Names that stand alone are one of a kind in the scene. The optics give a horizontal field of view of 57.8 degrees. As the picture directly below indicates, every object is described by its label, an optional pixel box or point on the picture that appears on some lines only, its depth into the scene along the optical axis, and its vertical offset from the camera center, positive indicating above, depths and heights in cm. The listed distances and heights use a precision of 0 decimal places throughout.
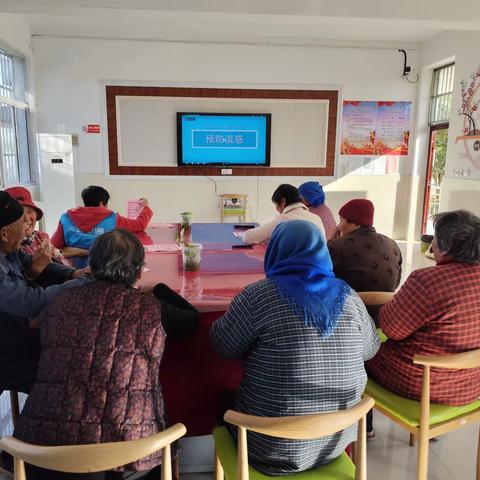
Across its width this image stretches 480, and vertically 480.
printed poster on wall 679 +58
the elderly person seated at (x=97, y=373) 117 -57
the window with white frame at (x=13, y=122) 545 +48
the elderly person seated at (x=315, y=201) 374 -32
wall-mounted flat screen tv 657 +35
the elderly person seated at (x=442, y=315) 152 -52
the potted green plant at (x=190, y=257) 220 -48
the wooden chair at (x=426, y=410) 140 -88
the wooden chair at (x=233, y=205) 671 -66
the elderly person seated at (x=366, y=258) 221 -47
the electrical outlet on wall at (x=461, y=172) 549 -7
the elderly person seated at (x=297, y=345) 124 -53
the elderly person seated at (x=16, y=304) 149 -50
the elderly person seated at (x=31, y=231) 218 -36
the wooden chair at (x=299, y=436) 103 -72
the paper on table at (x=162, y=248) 266 -54
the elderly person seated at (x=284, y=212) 287 -34
